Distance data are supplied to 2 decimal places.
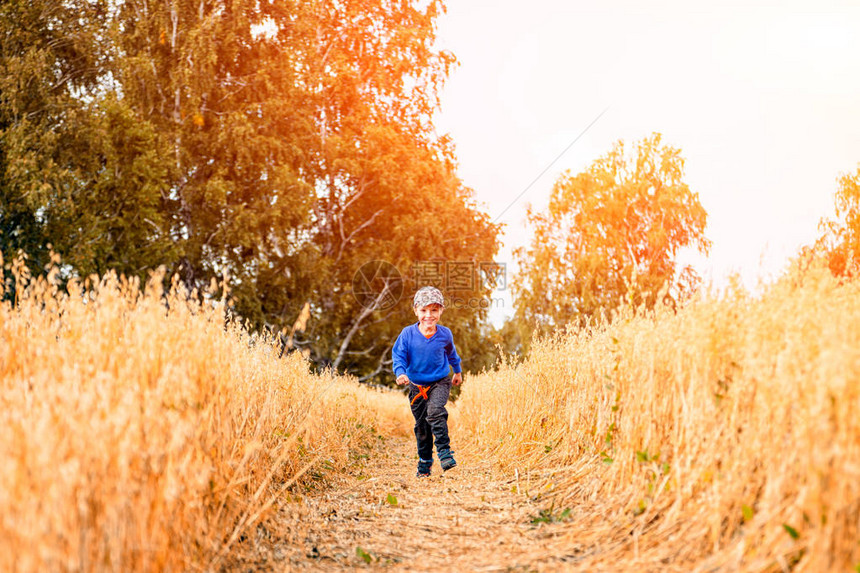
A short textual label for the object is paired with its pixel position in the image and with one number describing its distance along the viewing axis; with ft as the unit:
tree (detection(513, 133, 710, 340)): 96.22
